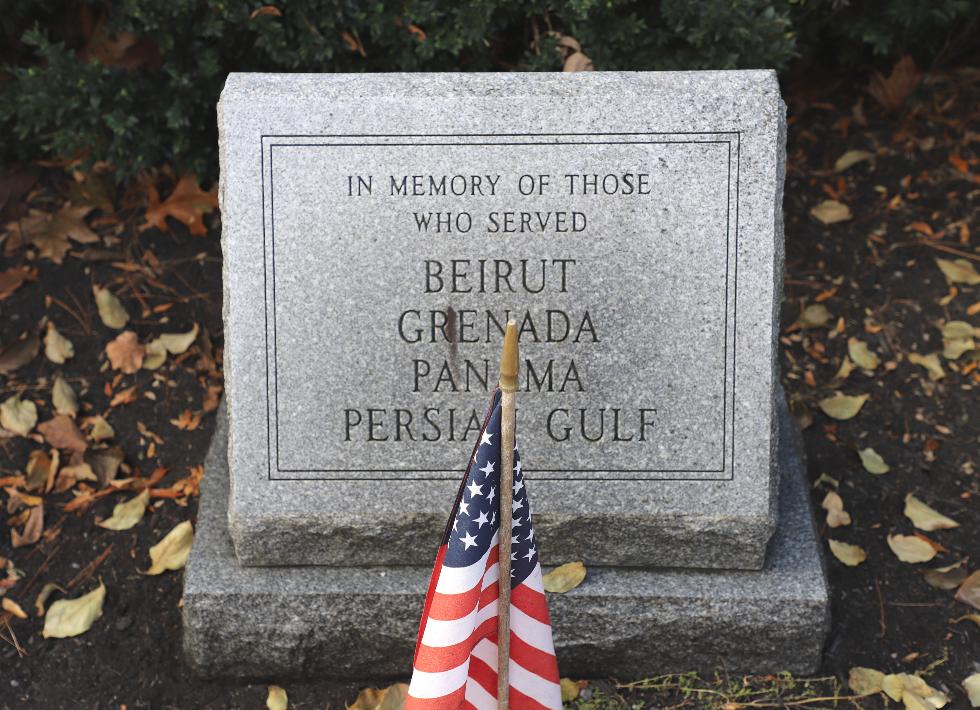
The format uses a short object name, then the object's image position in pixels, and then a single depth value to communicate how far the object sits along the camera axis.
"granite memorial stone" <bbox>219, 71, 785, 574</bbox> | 2.77
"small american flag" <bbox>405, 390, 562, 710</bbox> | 2.21
